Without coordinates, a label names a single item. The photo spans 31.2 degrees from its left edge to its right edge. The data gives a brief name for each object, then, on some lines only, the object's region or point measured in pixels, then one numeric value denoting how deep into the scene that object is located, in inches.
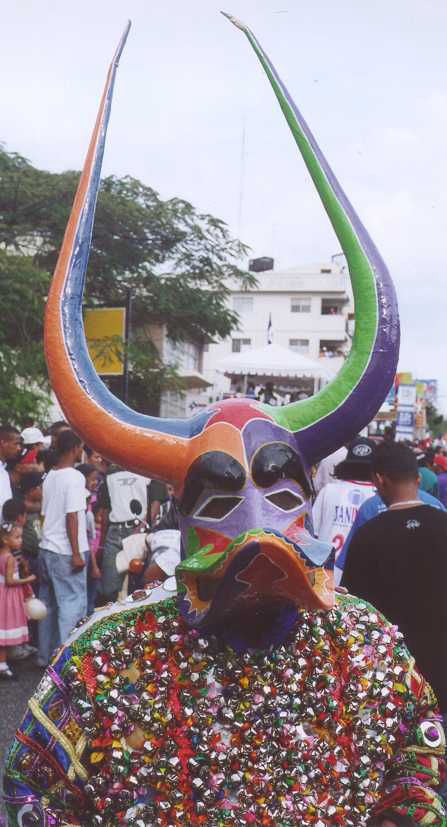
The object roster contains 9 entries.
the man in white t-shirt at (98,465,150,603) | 252.4
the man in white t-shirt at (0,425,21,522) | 265.3
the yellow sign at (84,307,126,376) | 459.8
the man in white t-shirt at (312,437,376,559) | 190.4
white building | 1961.1
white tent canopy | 487.8
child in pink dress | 235.8
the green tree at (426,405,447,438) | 2579.7
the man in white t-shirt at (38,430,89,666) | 224.2
